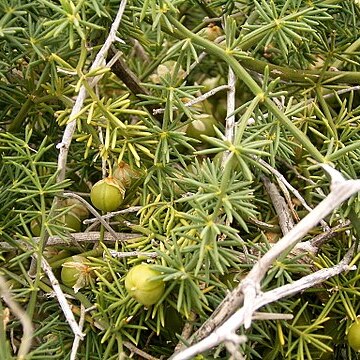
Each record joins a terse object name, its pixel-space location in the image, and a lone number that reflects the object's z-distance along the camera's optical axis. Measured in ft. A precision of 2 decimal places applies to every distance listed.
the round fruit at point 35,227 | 0.56
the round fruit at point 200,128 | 0.62
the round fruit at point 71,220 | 0.57
